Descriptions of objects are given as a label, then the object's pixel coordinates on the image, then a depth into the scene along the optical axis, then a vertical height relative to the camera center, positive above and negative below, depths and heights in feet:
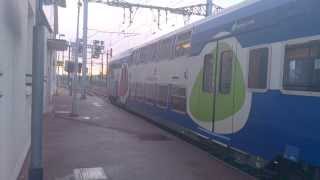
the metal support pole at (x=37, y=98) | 12.18 -0.87
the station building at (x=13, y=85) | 11.71 -0.42
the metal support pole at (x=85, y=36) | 63.81 +9.68
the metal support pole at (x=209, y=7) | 45.95 +12.08
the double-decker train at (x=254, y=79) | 13.68 +0.10
